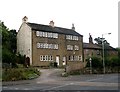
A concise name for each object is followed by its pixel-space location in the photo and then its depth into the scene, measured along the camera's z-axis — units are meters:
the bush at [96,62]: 20.25
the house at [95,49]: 30.06
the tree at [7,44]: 18.90
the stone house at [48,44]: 23.09
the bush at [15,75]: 13.70
